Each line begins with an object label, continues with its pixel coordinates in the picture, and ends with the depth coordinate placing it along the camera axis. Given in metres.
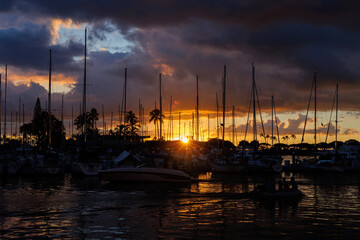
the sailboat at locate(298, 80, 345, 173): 66.25
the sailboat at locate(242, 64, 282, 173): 62.22
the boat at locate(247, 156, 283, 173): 62.28
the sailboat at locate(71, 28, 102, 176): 53.34
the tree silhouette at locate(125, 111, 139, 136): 148.32
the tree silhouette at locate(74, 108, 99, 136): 145.05
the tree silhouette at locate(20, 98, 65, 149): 129.25
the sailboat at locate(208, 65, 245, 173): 61.20
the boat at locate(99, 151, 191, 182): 43.41
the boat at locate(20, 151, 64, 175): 54.25
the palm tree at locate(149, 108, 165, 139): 152.46
